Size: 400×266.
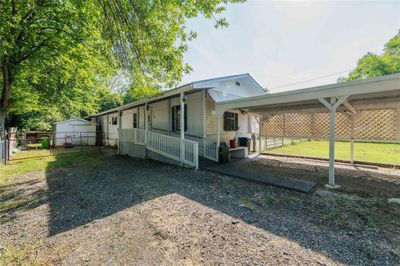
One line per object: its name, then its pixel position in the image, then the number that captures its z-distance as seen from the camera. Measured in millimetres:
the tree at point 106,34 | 5164
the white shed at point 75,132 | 16422
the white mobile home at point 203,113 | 8234
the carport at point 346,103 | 4334
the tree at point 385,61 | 21516
